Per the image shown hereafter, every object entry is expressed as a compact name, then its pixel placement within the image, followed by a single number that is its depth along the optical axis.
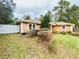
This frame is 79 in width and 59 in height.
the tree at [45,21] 12.89
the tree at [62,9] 15.34
